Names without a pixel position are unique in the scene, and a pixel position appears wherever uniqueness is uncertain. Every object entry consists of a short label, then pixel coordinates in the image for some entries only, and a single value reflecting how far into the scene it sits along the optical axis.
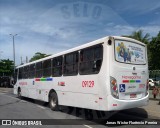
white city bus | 4.86
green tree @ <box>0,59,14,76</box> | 35.58
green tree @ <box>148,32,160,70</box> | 21.64
